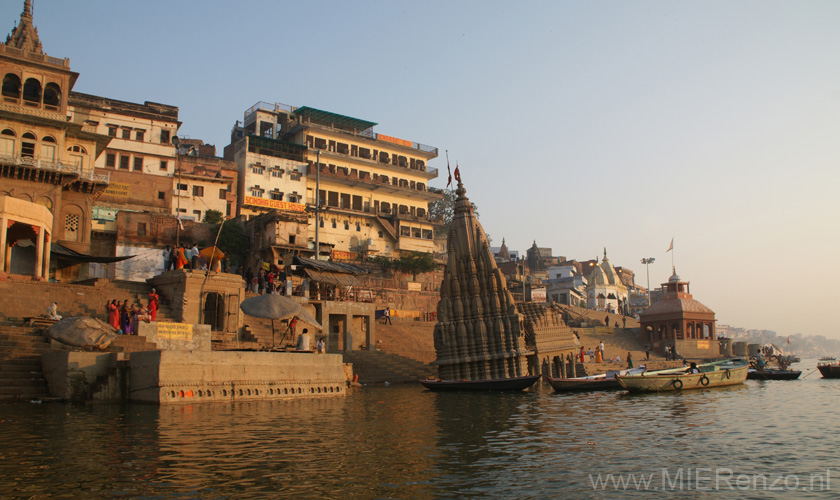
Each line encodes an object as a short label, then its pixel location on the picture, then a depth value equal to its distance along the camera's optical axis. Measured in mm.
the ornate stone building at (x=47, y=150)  37938
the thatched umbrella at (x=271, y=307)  23391
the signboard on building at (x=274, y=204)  57725
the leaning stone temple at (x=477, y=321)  31375
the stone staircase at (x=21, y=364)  19391
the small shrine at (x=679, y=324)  64125
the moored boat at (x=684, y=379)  27438
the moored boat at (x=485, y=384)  29125
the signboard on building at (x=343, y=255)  59219
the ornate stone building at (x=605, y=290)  95125
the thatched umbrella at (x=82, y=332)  19953
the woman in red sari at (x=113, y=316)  23125
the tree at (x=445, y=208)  88750
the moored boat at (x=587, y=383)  29484
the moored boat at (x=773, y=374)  41406
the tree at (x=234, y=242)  51344
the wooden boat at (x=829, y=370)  43312
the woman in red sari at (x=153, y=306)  24391
